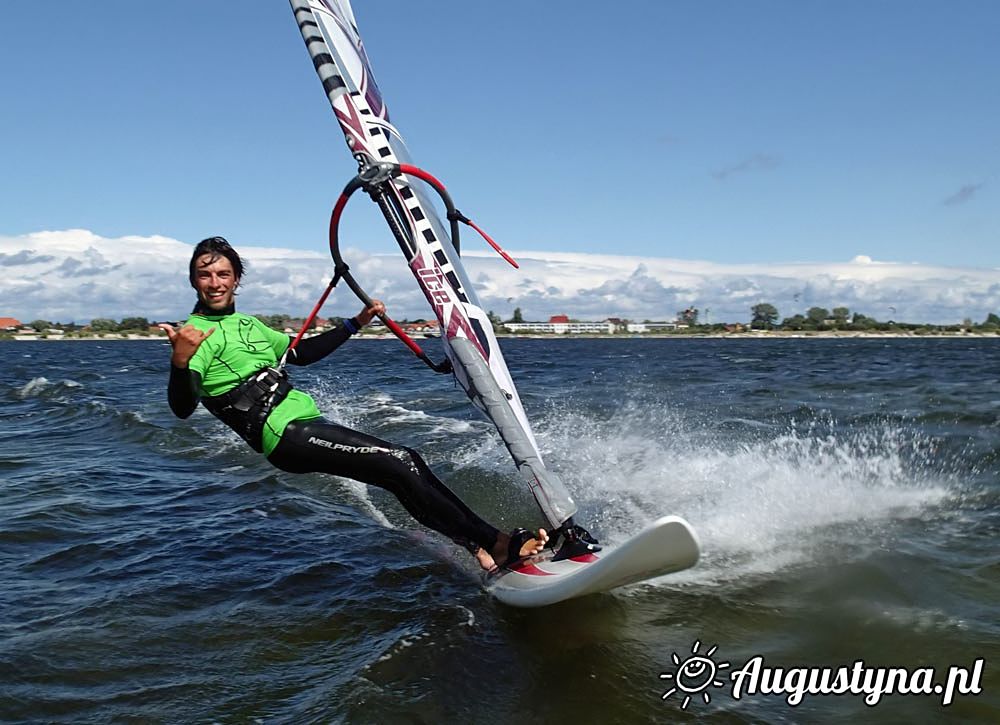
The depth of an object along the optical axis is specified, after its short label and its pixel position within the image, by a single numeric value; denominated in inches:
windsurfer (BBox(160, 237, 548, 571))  182.4
